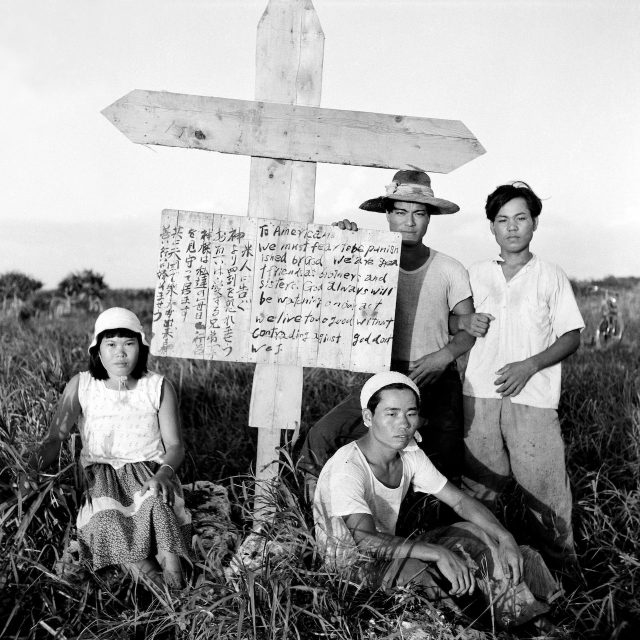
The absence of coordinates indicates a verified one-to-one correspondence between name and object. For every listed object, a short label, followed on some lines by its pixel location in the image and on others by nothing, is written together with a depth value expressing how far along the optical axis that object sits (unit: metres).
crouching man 2.42
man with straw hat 3.23
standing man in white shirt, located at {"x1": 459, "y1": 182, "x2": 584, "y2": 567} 3.24
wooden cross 3.09
